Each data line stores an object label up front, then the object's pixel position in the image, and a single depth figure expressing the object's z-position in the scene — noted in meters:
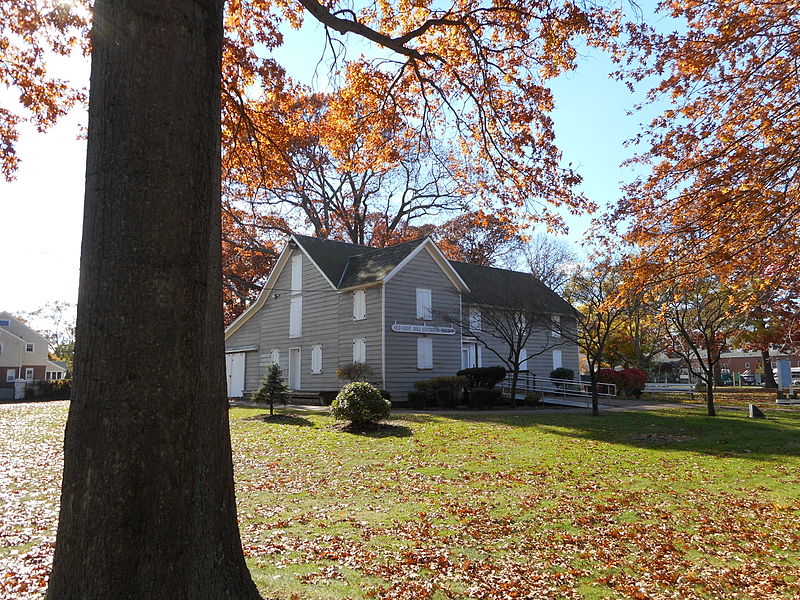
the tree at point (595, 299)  17.23
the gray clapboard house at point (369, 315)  23.00
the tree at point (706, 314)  16.42
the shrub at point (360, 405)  14.06
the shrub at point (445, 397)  21.66
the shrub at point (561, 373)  29.09
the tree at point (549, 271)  24.28
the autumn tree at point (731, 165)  8.80
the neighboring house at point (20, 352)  52.91
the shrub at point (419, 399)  21.70
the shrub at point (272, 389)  17.89
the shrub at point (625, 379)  30.73
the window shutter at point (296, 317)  26.48
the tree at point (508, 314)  21.78
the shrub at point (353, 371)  22.12
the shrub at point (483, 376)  22.72
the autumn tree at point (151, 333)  2.77
